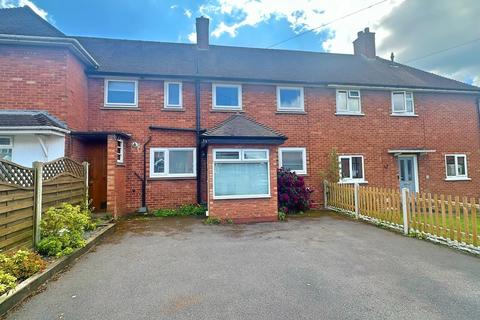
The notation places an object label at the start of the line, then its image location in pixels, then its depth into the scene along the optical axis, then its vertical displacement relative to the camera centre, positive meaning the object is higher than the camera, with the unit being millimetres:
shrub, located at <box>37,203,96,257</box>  4918 -1157
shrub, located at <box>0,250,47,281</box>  3721 -1327
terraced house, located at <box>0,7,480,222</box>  8562 +2368
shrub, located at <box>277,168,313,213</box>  10148 -840
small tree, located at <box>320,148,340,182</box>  11906 +90
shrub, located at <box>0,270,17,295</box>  3234 -1351
